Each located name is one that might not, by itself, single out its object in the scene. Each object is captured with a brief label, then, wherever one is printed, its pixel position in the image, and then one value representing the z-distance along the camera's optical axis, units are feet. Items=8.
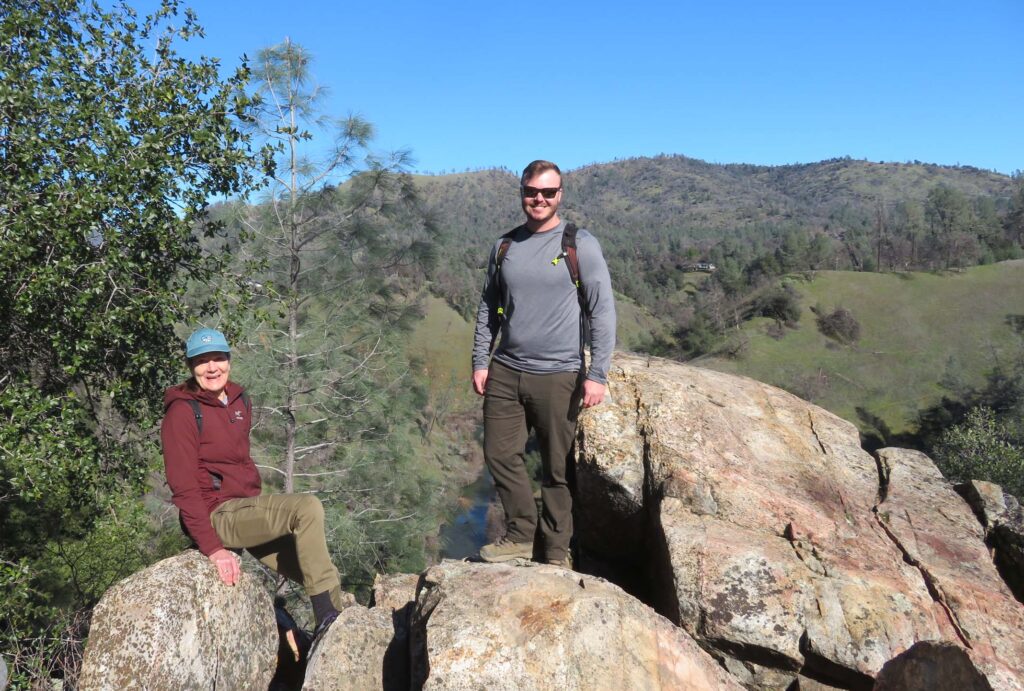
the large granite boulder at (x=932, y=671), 10.66
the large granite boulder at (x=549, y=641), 11.16
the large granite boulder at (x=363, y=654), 13.37
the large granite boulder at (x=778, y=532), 14.40
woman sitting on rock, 13.75
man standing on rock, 15.98
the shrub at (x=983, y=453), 89.61
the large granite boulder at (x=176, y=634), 13.20
